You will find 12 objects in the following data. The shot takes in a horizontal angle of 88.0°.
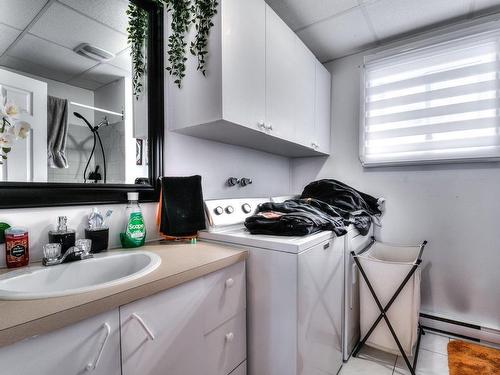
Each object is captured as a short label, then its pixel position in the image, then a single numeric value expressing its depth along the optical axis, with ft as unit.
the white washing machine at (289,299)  3.60
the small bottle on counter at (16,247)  3.01
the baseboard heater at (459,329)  5.96
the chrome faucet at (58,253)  3.12
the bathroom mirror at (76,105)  3.28
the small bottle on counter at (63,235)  3.33
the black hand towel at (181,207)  4.43
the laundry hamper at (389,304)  5.10
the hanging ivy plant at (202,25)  4.16
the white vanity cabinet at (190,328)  2.51
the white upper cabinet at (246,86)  4.18
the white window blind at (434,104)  5.99
